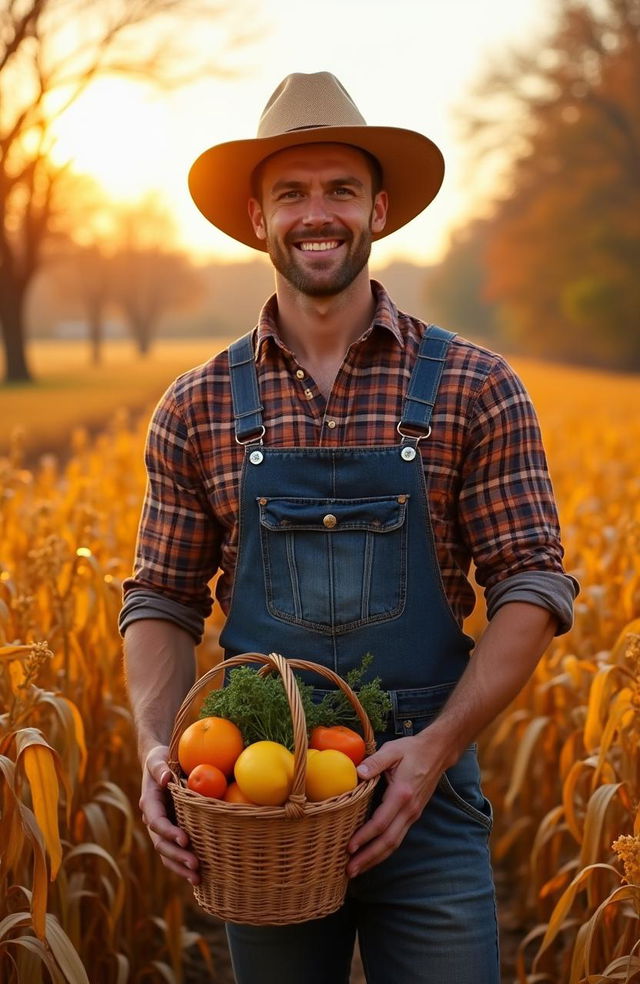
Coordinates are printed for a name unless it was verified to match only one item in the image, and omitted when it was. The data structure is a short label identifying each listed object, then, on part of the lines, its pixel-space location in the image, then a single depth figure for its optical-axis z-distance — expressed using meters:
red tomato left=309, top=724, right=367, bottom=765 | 1.84
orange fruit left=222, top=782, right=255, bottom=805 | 1.75
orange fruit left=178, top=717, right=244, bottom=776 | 1.79
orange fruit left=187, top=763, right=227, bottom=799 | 1.76
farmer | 2.05
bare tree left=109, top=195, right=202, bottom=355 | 64.94
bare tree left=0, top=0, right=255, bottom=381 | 19.86
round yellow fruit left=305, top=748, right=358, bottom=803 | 1.75
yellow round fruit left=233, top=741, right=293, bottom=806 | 1.70
